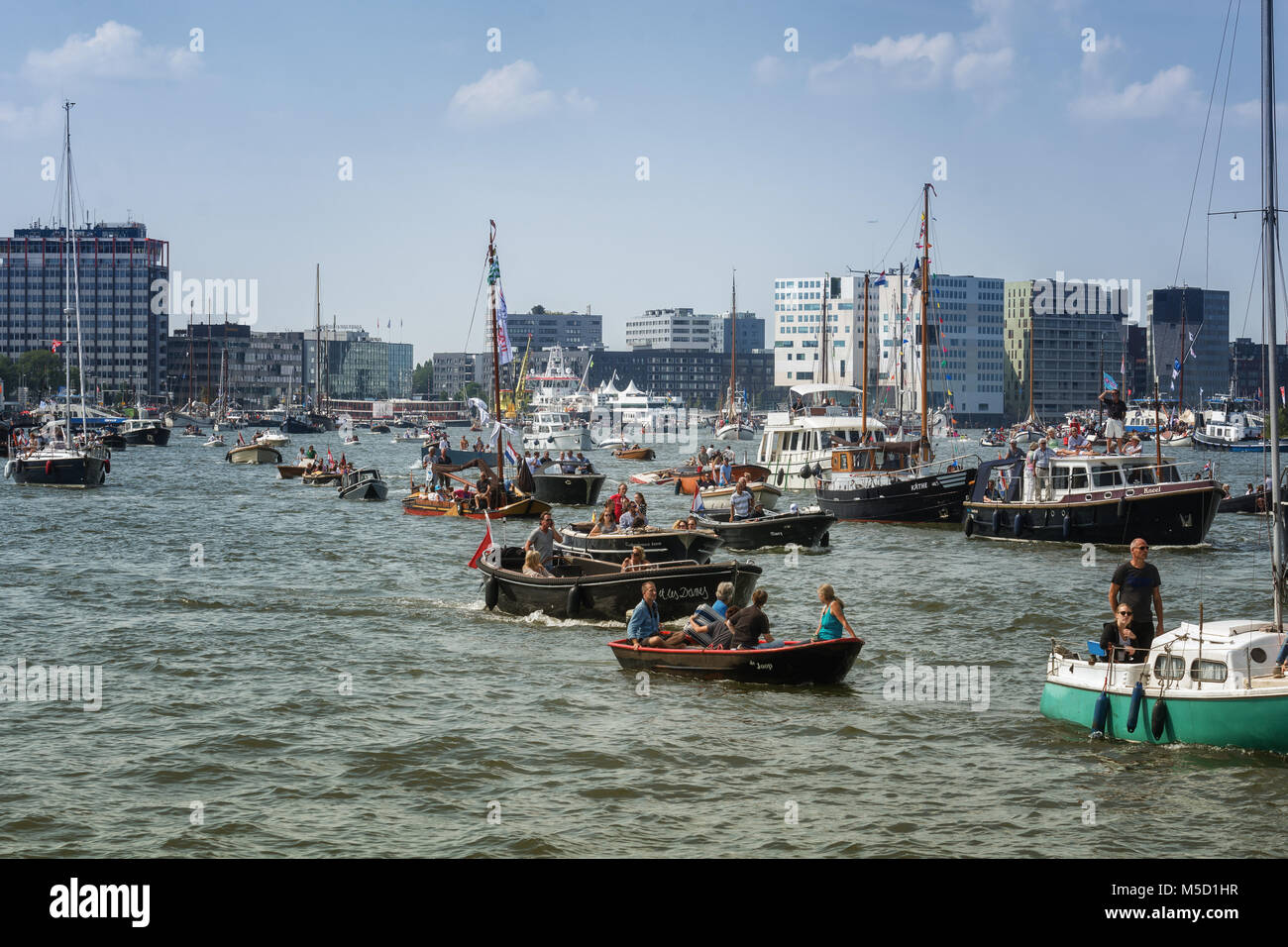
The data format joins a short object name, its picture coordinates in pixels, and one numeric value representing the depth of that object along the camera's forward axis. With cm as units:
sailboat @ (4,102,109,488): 7019
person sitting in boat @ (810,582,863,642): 2055
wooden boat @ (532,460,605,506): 6062
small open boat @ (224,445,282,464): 10731
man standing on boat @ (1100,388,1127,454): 4275
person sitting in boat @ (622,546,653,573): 2650
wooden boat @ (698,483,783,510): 5219
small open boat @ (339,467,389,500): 6450
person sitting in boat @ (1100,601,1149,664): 1700
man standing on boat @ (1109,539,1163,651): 1734
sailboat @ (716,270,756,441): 16630
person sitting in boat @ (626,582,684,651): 2172
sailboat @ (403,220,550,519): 4828
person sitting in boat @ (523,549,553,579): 2754
